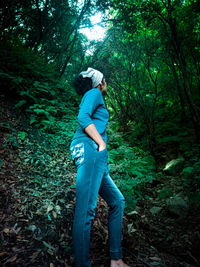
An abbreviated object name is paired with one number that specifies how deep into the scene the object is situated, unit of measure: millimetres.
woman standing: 1379
